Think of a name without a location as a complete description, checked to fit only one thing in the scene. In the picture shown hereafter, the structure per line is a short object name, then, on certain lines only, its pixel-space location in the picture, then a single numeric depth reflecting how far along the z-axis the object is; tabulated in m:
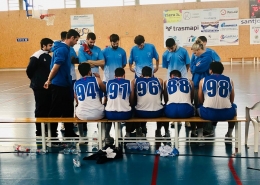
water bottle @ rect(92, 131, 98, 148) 5.68
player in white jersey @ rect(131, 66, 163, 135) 5.50
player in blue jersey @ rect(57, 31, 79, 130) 6.91
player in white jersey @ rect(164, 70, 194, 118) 5.38
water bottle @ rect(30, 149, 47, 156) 5.61
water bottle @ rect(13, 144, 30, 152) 5.74
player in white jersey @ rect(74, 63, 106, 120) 5.43
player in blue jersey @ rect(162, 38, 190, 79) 7.06
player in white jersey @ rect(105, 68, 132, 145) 5.39
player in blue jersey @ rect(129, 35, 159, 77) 7.68
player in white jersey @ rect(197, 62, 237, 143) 5.21
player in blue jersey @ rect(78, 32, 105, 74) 7.02
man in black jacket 6.32
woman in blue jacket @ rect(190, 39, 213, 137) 6.13
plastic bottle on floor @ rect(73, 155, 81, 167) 4.85
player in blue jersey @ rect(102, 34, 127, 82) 7.34
